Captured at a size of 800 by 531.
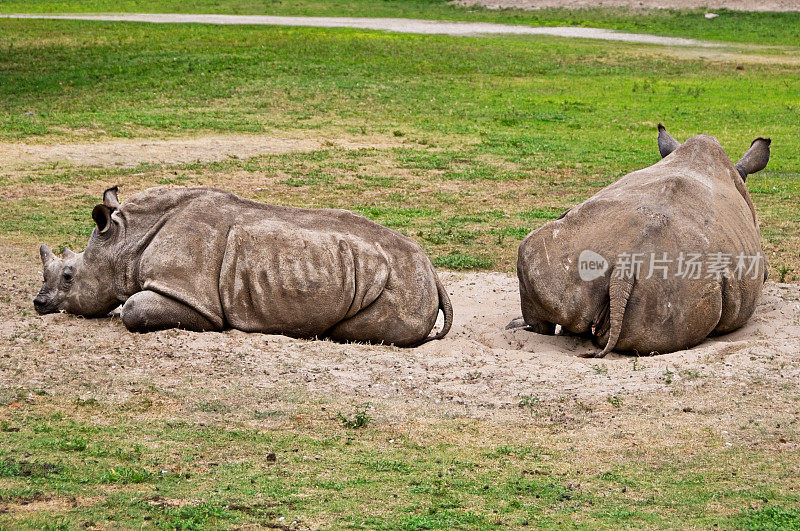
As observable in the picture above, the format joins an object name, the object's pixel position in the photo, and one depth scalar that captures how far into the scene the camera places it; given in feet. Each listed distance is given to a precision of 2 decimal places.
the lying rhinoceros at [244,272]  61.36
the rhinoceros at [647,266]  63.05
